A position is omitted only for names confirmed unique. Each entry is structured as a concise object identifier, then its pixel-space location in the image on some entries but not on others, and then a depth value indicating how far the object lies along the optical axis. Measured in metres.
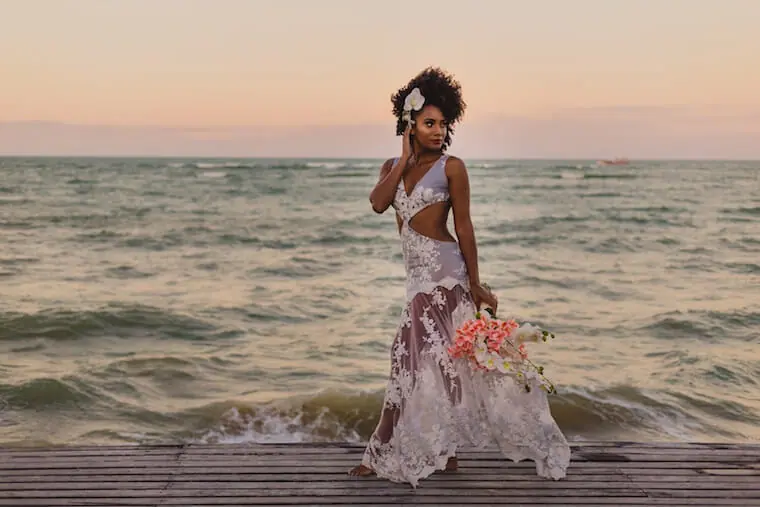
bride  3.78
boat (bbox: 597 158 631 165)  76.06
